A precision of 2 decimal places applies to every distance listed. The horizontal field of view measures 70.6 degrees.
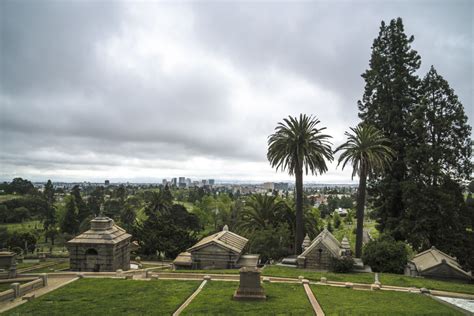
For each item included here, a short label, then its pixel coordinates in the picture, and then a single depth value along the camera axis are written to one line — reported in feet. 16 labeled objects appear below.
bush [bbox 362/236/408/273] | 89.45
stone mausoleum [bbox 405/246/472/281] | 82.38
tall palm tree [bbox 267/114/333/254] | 106.01
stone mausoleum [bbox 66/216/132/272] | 82.64
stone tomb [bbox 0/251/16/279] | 73.49
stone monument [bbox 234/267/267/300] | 55.32
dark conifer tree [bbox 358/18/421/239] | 108.37
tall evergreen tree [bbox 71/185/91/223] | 252.93
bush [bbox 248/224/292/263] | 108.99
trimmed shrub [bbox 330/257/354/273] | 85.81
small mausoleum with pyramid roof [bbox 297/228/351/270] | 92.27
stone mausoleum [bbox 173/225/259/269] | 90.89
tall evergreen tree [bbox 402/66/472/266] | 96.84
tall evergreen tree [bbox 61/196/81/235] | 241.49
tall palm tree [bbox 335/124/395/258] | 98.07
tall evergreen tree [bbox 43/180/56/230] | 275.18
